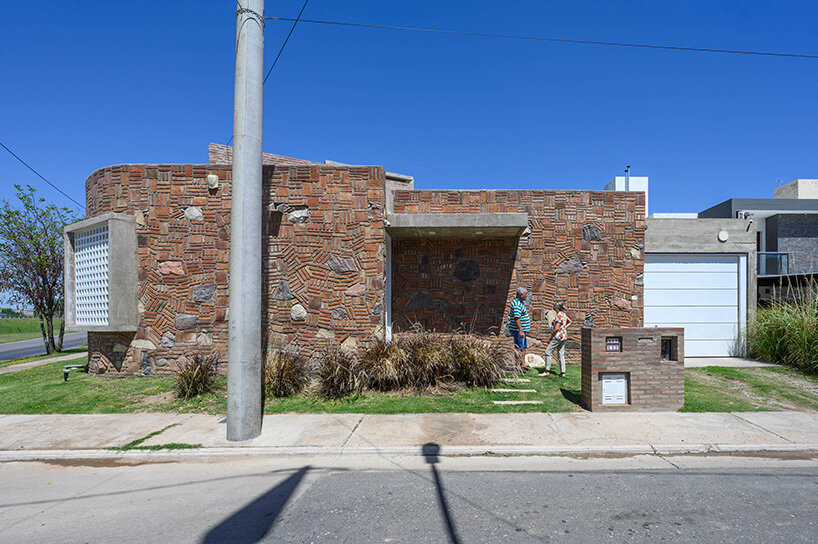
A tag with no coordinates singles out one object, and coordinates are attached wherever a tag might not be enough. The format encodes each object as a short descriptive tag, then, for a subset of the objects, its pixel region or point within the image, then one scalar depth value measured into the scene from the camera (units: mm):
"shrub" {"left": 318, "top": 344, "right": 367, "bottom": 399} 7598
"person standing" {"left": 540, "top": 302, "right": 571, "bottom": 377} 8977
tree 16812
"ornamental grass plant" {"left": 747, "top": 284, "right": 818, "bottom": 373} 9695
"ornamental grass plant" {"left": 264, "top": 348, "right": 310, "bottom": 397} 7660
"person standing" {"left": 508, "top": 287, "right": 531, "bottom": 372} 9250
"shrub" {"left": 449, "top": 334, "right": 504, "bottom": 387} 8000
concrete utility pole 5738
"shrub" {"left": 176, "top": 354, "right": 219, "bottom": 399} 7762
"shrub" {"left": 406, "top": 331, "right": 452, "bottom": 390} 7844
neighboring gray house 18969
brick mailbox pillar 6762
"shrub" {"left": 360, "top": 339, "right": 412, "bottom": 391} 7758
